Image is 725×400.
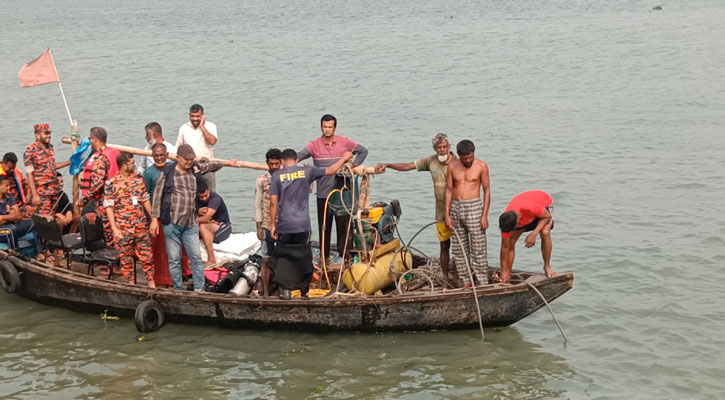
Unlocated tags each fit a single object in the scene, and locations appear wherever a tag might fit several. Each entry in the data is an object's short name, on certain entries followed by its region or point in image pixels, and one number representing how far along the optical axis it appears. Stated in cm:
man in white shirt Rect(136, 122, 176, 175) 1220
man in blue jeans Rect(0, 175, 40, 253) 1220
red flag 1346
